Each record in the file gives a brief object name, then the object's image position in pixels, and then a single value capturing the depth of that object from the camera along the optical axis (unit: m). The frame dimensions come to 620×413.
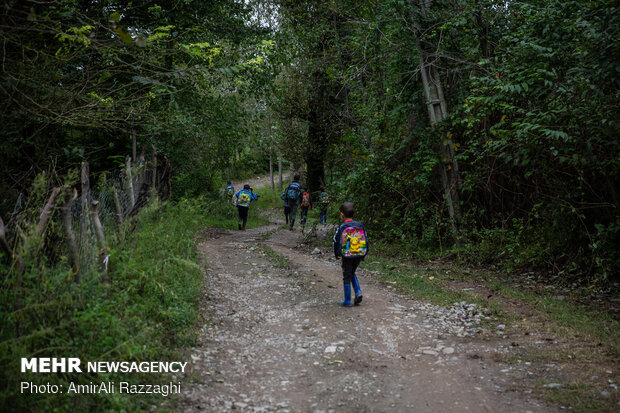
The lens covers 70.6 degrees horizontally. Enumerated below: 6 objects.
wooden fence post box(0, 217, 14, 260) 3.80
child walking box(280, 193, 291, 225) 17.60
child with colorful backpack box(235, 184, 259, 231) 16.83
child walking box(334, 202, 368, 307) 6.84
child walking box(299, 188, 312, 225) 17.02
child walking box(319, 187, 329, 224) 14.19
